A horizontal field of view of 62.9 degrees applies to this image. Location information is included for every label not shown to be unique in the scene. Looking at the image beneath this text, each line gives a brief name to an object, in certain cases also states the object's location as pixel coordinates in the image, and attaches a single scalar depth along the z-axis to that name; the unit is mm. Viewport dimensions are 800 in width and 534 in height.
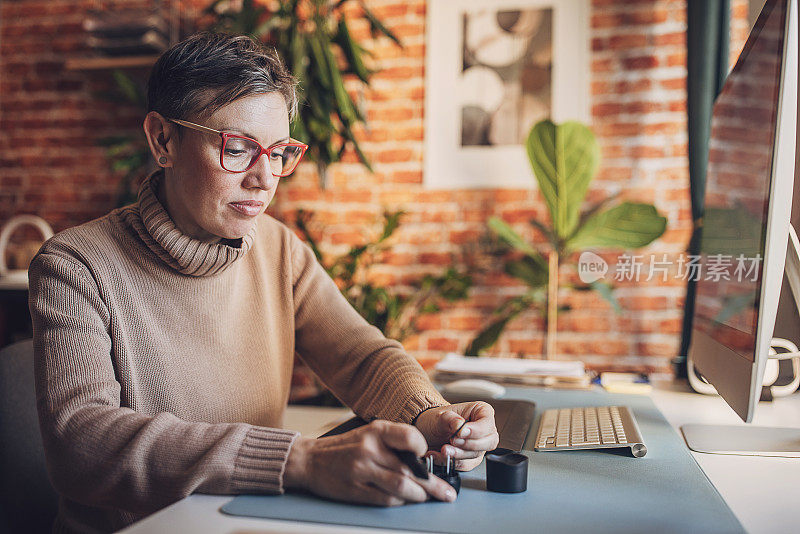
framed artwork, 2650
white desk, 778
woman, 880
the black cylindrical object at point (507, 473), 903
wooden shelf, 2850
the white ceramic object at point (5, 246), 2557
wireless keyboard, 1118
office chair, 1257
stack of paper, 1823
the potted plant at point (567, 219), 2289
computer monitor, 969
